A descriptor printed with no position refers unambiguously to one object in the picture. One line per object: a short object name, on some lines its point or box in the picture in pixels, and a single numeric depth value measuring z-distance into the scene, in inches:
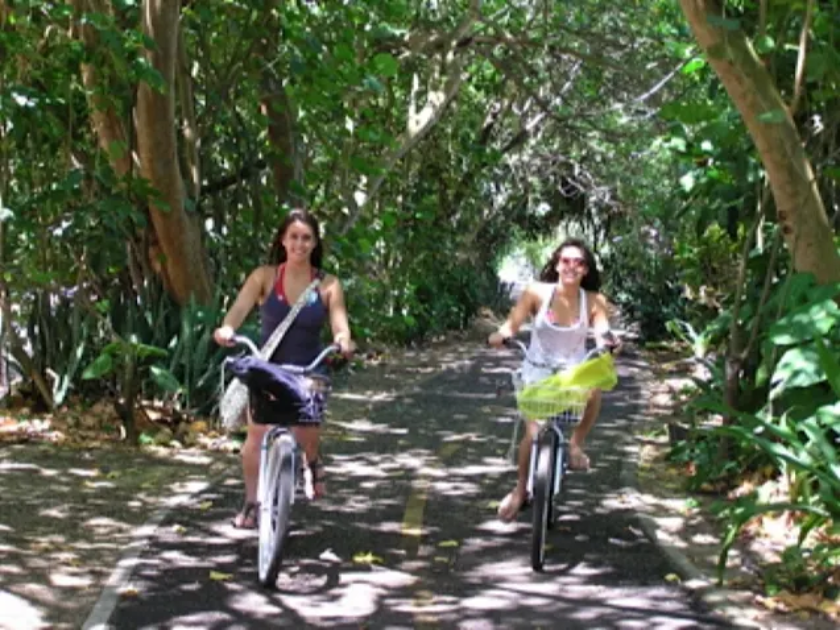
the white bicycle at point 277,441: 231.6
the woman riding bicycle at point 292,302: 256.2
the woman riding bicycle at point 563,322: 274.7
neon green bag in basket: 254.1
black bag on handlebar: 236.4
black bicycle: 248.7
